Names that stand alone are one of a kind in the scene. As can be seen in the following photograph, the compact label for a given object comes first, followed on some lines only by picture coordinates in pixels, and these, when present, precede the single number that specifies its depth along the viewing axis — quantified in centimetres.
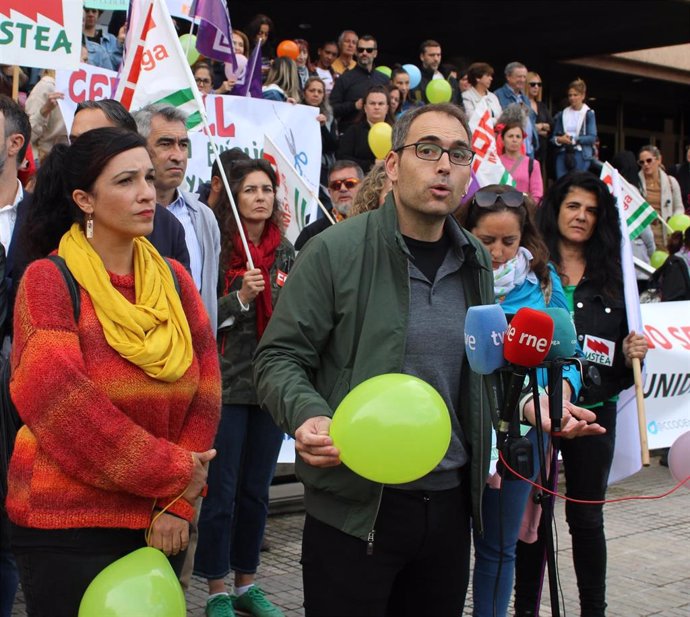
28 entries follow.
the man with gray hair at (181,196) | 452
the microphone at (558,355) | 286
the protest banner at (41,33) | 570
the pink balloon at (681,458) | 419
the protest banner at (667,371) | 697
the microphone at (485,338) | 270
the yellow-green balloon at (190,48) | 870
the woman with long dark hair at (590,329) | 452
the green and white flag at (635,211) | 673
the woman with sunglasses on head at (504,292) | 401
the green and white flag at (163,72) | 535
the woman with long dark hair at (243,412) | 484
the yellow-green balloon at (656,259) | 1188
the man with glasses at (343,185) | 684
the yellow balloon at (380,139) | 906
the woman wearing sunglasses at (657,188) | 1427
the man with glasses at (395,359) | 282
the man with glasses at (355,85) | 1125
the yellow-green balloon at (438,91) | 1199
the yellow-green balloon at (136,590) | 268
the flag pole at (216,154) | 495
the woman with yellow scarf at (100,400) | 279
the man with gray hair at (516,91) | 1310
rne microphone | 264
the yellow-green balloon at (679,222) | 1296
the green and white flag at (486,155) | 758
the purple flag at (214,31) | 664
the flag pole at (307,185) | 677
